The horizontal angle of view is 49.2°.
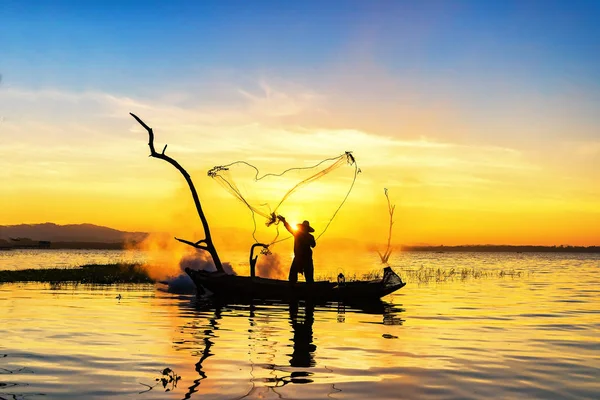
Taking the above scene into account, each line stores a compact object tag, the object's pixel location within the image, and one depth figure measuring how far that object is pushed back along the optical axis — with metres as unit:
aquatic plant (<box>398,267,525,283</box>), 50.09
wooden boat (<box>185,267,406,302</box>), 28.72
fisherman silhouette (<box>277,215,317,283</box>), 28.37
